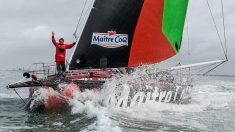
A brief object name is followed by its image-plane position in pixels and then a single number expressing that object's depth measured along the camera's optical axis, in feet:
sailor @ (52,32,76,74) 41.39
